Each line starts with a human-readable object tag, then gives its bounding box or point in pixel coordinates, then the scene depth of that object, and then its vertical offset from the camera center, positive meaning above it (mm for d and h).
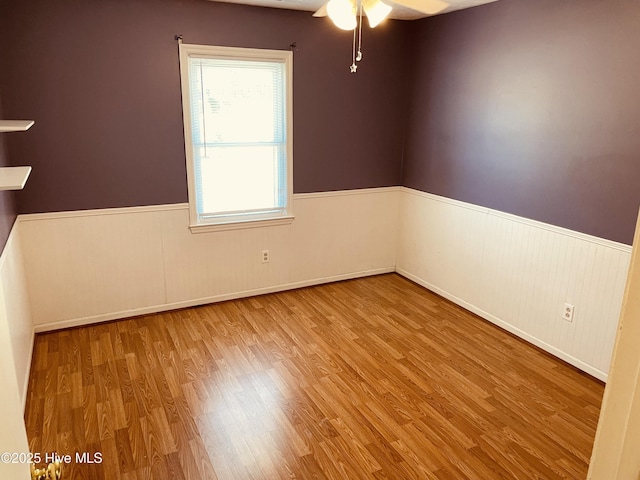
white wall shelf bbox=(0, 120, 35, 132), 1779 -8
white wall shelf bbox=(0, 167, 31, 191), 1318 -167
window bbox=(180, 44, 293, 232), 3723 -64
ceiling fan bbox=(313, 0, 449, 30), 2105 +561
